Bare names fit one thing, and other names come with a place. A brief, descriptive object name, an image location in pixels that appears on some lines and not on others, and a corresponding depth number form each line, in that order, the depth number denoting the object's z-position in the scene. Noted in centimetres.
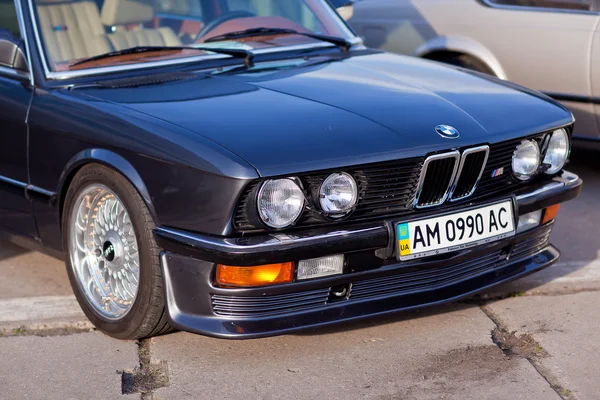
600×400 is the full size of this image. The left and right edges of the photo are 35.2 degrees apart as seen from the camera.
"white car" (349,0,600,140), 575
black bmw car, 324
